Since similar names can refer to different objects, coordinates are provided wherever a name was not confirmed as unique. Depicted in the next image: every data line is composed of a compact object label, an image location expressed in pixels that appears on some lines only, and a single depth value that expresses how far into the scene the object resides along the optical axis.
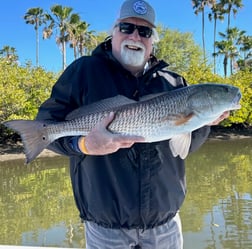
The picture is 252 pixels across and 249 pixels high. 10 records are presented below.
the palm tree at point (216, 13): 31.22
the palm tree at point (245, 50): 30.66
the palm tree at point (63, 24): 25.56
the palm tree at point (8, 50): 31.46
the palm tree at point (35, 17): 27.83
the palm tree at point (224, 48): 29.62
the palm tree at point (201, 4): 31.13
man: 1.59
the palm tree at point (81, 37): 26.30
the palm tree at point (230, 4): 30.90
